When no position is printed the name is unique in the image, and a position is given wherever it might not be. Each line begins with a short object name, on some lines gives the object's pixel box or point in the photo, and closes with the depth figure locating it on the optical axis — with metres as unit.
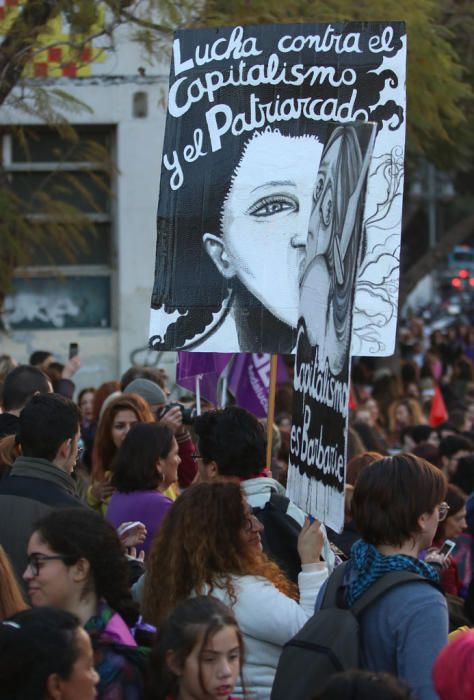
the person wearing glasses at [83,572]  7.34
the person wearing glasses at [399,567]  7.16
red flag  27.09
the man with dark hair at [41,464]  9.28
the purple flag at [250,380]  17.28
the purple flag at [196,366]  13.98
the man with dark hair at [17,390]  12.34
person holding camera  14.54
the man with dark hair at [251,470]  9.53
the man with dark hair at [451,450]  17.24
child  6.78
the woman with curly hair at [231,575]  8.07
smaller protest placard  8.02
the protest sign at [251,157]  11.07
